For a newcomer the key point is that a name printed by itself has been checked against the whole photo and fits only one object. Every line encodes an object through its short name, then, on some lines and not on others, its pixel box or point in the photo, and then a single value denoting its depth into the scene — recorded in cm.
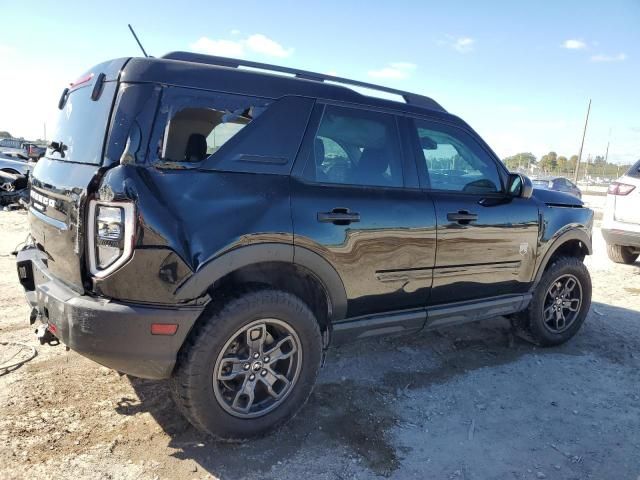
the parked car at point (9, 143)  2644
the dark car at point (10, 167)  1092
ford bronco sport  238
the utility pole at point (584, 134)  3800
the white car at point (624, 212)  727
